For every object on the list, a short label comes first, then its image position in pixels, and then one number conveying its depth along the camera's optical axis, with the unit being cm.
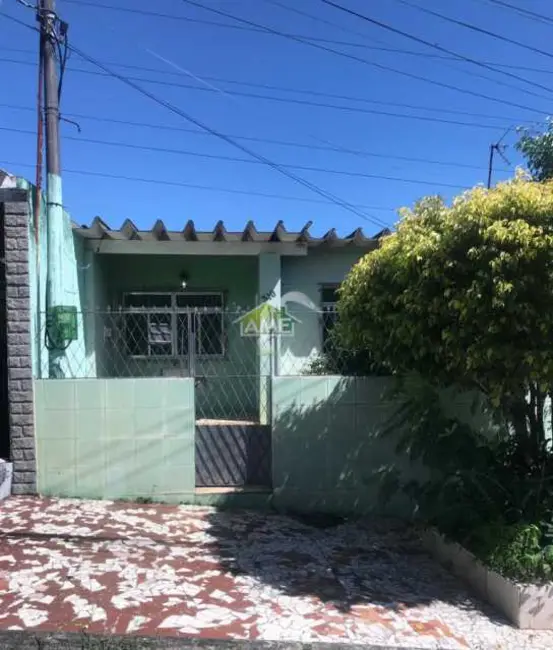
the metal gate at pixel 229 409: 595
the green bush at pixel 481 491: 395
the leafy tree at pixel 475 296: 375
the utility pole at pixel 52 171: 628
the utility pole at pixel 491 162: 1316
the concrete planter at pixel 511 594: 368
